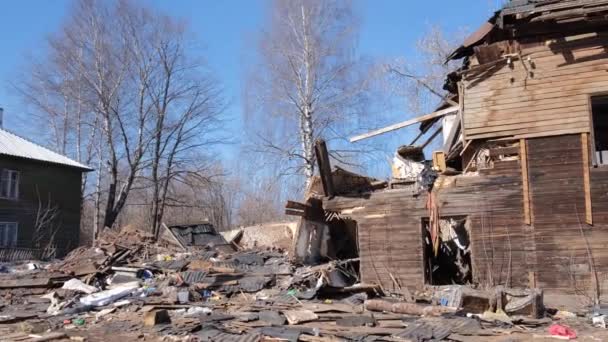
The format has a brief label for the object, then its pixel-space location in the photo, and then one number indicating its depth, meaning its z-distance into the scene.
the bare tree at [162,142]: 32.97
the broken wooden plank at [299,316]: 10.52
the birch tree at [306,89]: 27.34
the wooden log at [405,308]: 11.06
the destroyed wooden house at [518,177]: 12.12
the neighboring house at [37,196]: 26.91
